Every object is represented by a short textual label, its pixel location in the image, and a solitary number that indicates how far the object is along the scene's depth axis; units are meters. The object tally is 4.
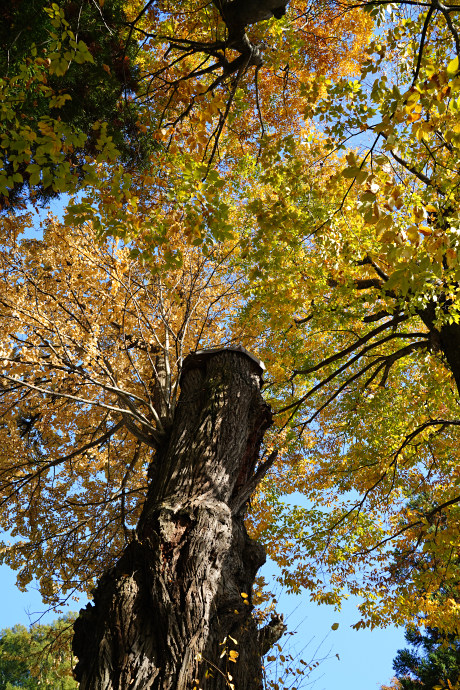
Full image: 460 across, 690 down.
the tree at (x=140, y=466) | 3.22
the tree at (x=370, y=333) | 4.22
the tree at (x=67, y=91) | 3.87
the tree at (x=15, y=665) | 19.73
